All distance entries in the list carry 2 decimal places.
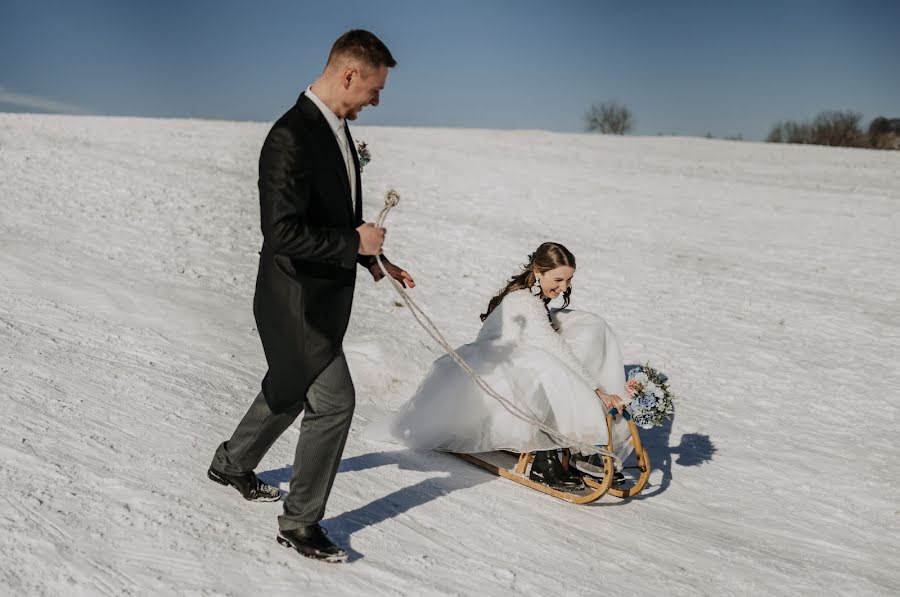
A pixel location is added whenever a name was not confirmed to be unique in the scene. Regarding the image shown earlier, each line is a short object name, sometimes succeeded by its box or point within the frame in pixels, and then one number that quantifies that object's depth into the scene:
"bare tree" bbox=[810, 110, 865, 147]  41.71
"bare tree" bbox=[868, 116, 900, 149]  39.84
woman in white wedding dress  5.95
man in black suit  3.57
